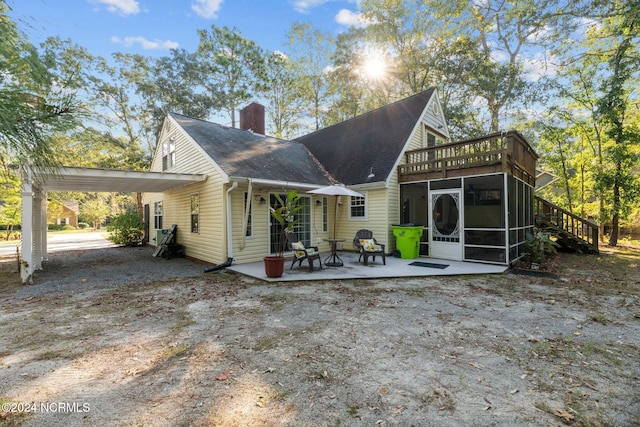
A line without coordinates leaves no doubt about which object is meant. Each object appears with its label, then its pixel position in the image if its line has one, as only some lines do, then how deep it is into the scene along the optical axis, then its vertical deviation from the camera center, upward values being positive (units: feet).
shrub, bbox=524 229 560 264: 24.72 -3.09
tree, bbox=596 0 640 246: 35.22 +12.10
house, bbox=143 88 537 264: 25.41 +2.81
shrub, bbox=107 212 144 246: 46.44 -2.07
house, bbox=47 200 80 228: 131.13 +0.97
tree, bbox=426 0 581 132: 44.80 +30.44
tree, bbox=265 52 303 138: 69.72 +30.53
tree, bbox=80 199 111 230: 101.19 +2.45
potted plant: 20.86 -3.55
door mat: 24.75 -4.75
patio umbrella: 24.22 +2.03
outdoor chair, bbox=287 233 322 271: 23.58 -3.33
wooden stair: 33.58 -2.00
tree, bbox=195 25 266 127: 64.85 +35.28
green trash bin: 28.43 -2.68
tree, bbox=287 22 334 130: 67.26 +37.98
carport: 20.33 +3.30
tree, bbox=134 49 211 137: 60.29 +28.87
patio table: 25.25 -4.56
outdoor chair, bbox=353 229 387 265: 25.71 -3.15
